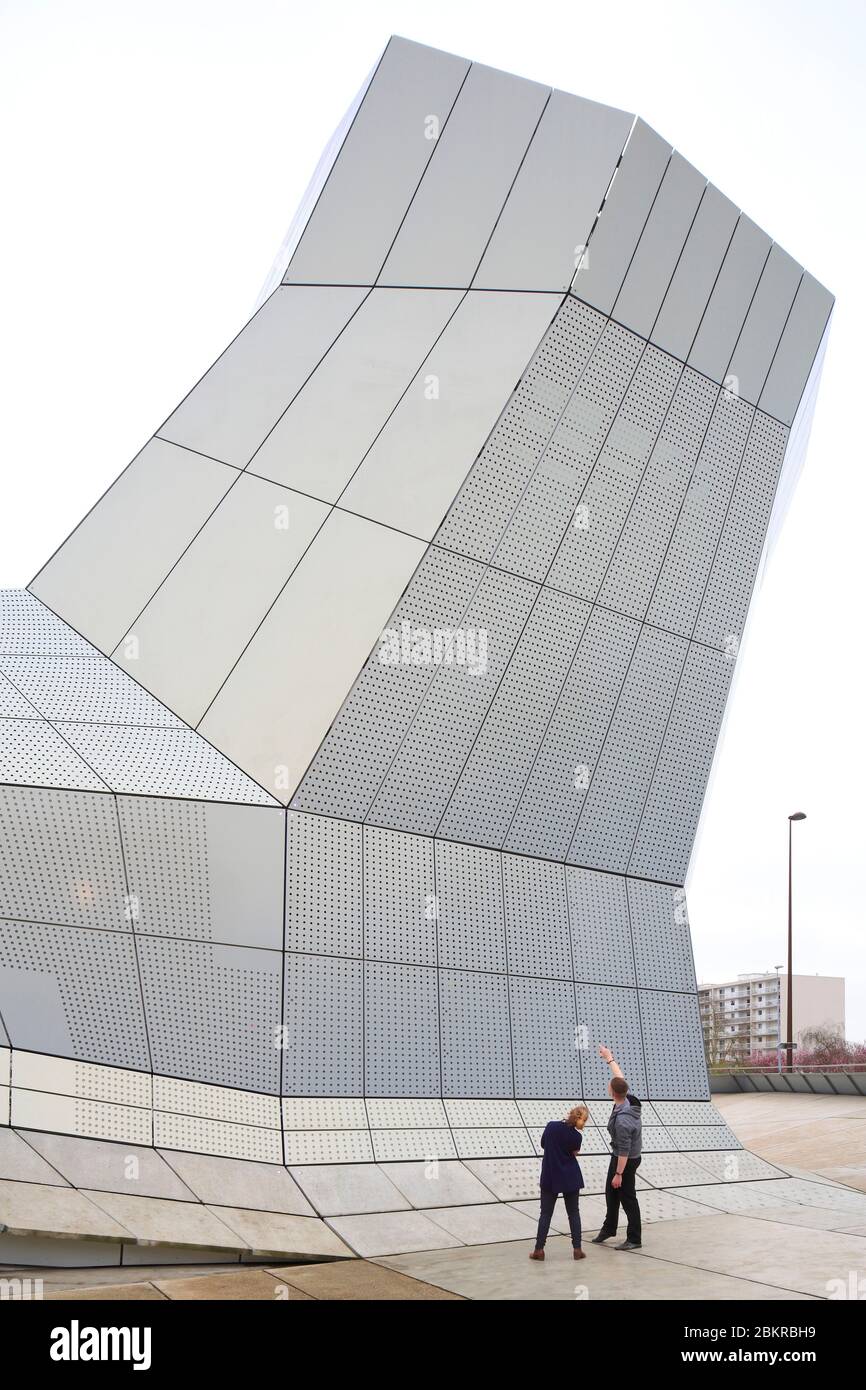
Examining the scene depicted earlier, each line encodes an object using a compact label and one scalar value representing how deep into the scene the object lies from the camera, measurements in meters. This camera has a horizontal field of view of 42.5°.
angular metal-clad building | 10.50
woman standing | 8.26
